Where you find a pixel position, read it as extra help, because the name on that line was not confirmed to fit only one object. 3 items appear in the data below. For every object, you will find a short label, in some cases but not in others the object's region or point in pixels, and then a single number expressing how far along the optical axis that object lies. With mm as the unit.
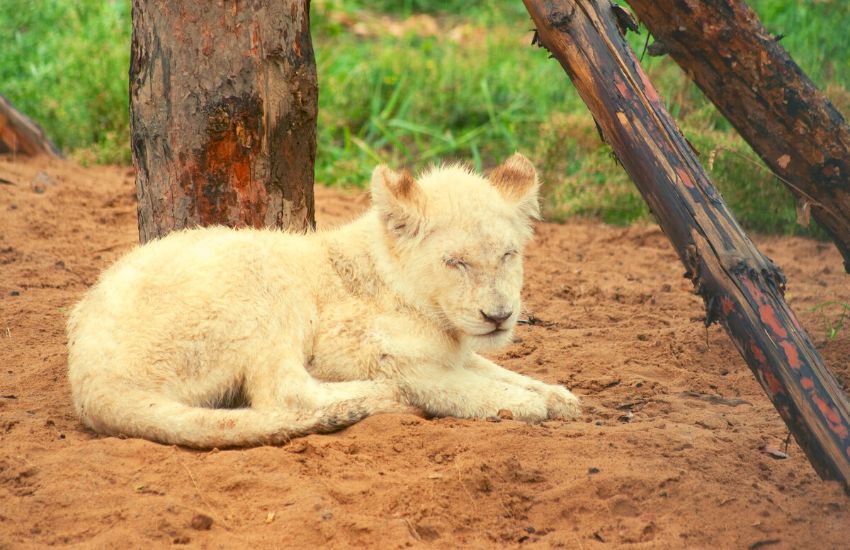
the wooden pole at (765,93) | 10781
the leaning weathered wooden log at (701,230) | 8070
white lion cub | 9352
